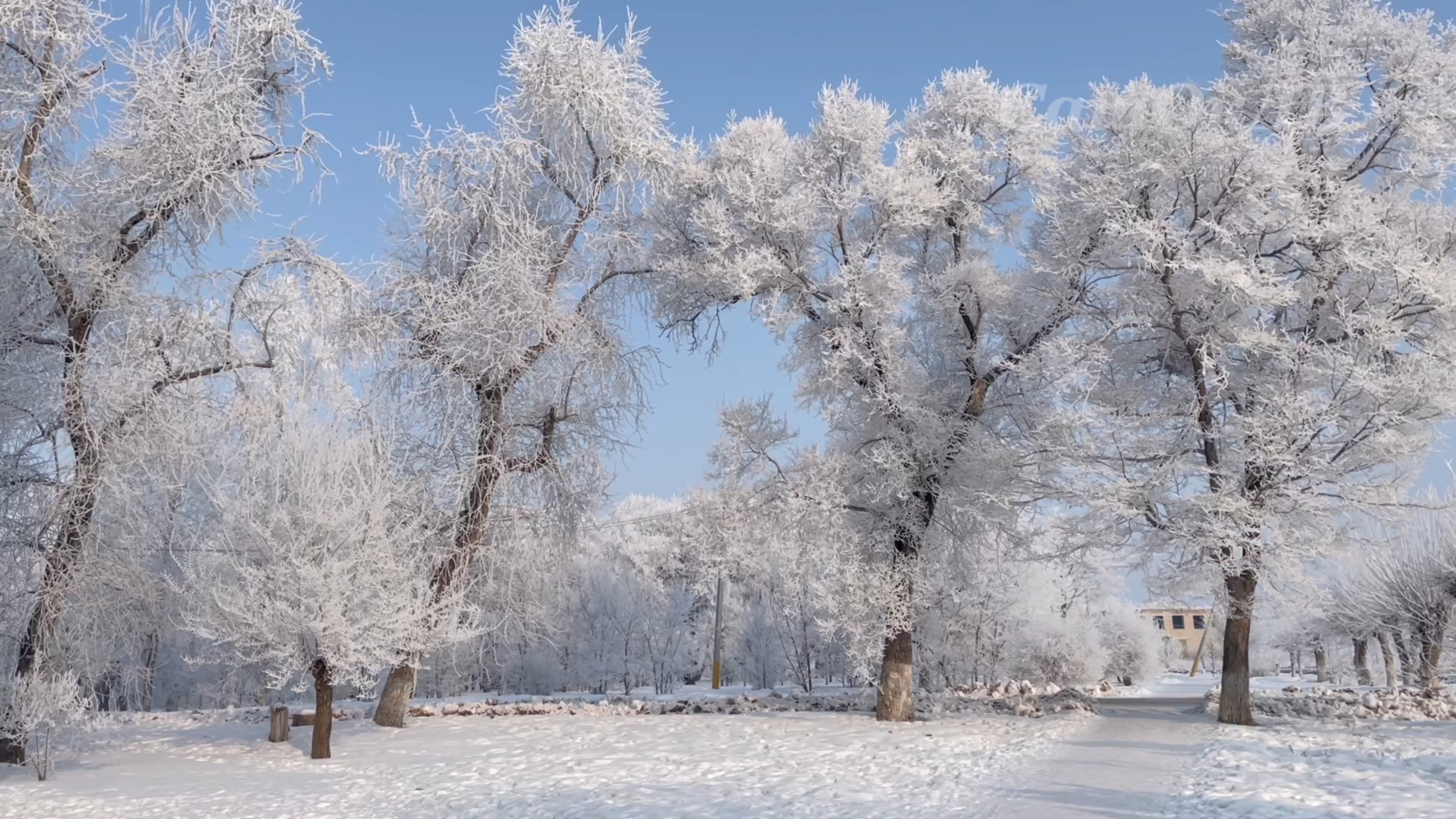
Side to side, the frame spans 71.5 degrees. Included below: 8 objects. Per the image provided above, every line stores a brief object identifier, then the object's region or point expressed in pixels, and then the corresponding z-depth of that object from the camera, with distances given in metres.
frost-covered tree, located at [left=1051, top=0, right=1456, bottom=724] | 14.34
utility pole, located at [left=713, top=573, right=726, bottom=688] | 31.39
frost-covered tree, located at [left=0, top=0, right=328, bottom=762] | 12.89
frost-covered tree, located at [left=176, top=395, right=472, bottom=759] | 12.73
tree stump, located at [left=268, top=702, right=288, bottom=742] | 15.15
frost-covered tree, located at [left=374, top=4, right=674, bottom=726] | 15.80
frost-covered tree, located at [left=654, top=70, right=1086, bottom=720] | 16.16
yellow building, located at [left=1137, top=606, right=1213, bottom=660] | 109.88
